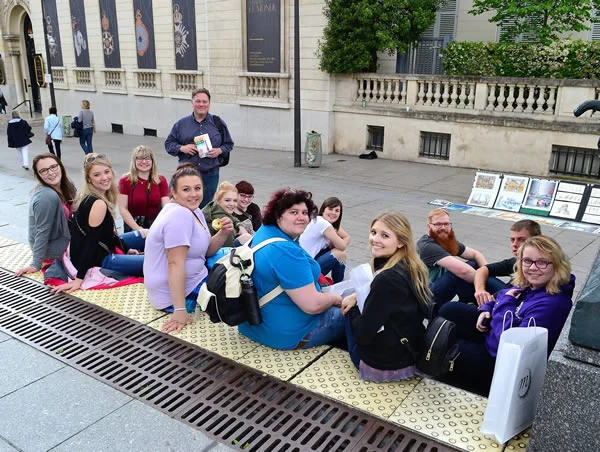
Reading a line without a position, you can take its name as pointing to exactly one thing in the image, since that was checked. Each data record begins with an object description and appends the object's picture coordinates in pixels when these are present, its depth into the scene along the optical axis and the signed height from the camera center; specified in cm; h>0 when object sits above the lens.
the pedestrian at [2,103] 2936 -216
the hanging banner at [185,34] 1888 +104
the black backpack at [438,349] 344 -176
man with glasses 492 -175
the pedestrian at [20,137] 1388 -188
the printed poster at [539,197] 948 -224
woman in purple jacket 347 -154
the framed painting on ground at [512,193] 978 -225
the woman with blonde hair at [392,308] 337 -148
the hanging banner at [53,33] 2493 +137
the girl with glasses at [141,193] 634 -149
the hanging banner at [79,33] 2341 +127
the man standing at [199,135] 704 -96
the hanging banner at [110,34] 2195 +117
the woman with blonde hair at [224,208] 563 -147
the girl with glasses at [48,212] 524 -142
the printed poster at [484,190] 1009 -227
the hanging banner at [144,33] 2045 +114
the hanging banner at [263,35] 1677 +90
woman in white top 569 -182
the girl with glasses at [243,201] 603 -149
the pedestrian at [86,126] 1586 -183
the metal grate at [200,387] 323 -219
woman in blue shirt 371 -150
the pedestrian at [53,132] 1491 -187
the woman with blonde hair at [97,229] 509 -155
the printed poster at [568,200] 920 -222
